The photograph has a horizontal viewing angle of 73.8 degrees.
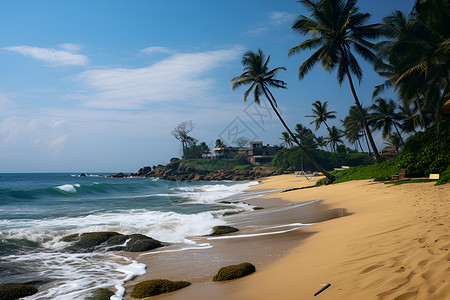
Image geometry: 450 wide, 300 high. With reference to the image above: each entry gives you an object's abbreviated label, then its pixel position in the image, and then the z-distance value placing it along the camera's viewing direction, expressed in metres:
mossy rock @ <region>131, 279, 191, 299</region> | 4.94
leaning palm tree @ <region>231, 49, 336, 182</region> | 27.16
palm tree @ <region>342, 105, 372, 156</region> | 49.21
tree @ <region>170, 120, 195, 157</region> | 92.56
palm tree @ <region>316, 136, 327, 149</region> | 75.81
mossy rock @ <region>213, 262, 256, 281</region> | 5.11
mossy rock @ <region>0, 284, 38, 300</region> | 5.27
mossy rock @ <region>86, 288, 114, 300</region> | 4.98
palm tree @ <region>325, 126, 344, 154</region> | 52.79
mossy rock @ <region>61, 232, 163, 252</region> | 8.71
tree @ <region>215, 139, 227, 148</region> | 107.17
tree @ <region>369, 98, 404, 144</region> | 38.50
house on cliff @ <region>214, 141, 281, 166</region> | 84.75
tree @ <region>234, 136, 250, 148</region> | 109.19
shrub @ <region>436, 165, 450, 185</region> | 11.50
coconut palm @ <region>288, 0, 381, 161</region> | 21.44
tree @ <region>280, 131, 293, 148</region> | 72.92
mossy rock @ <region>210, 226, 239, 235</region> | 9.94
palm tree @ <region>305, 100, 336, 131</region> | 48.66
